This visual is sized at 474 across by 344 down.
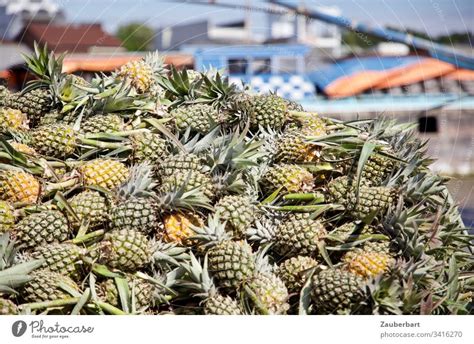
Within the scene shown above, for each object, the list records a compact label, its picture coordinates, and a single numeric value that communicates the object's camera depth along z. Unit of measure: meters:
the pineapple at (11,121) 3.05
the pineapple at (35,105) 3.19
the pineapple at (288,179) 2.88
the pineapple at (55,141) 2.90
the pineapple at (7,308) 2.46
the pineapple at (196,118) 3.05
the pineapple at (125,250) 2.59
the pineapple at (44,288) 2.51
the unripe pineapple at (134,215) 2.67
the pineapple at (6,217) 2.63
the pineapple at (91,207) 2.70
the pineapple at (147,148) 2.93
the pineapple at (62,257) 2.58
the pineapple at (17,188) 2.75
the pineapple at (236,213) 2.73
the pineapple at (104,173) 2.80
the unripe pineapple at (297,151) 2.98
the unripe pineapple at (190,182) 2.75
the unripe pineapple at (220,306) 2.55
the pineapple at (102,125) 3.01
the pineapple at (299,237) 2.72
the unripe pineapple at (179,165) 2.84
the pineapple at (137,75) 3.27
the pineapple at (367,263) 2.62
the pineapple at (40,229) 2.64
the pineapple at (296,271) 2.66
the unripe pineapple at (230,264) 2.61
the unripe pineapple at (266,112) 3.10
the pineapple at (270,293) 2.58
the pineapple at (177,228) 2.72
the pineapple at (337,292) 2.55
